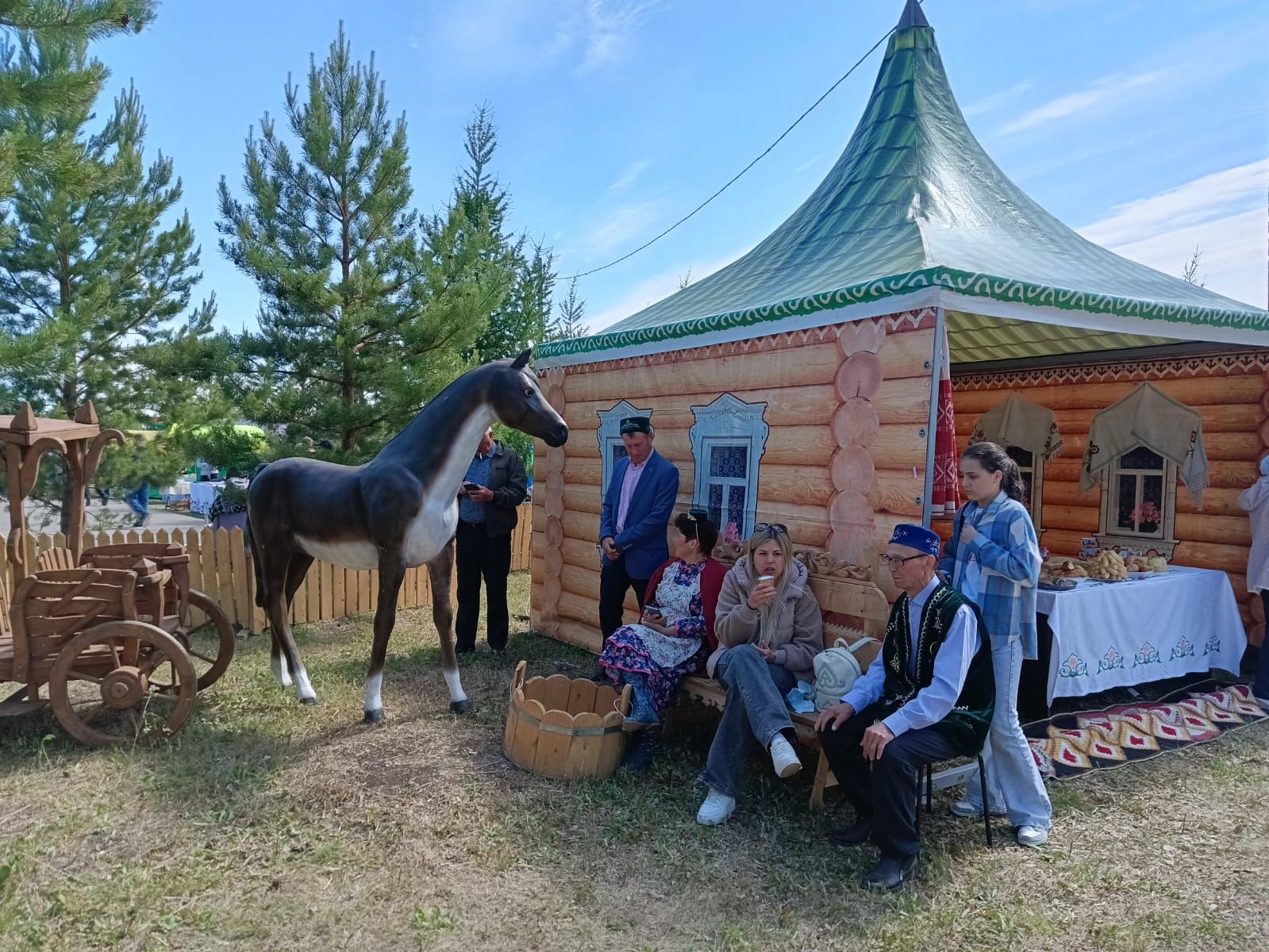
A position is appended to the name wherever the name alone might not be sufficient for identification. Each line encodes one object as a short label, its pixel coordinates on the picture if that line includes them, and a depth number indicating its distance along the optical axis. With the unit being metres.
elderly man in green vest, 3.14
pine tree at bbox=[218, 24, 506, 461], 8.70
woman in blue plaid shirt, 3.48
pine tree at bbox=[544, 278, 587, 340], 22.08
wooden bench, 3.77
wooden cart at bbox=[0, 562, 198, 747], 4.19
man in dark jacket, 6.35
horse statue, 4.76
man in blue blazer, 5.19
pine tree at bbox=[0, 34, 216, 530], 9.09
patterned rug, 4.54
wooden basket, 4.07
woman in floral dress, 4.29
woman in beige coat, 3.68
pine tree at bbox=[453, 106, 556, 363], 17.78
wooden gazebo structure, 4.16
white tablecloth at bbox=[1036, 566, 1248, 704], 5.09
